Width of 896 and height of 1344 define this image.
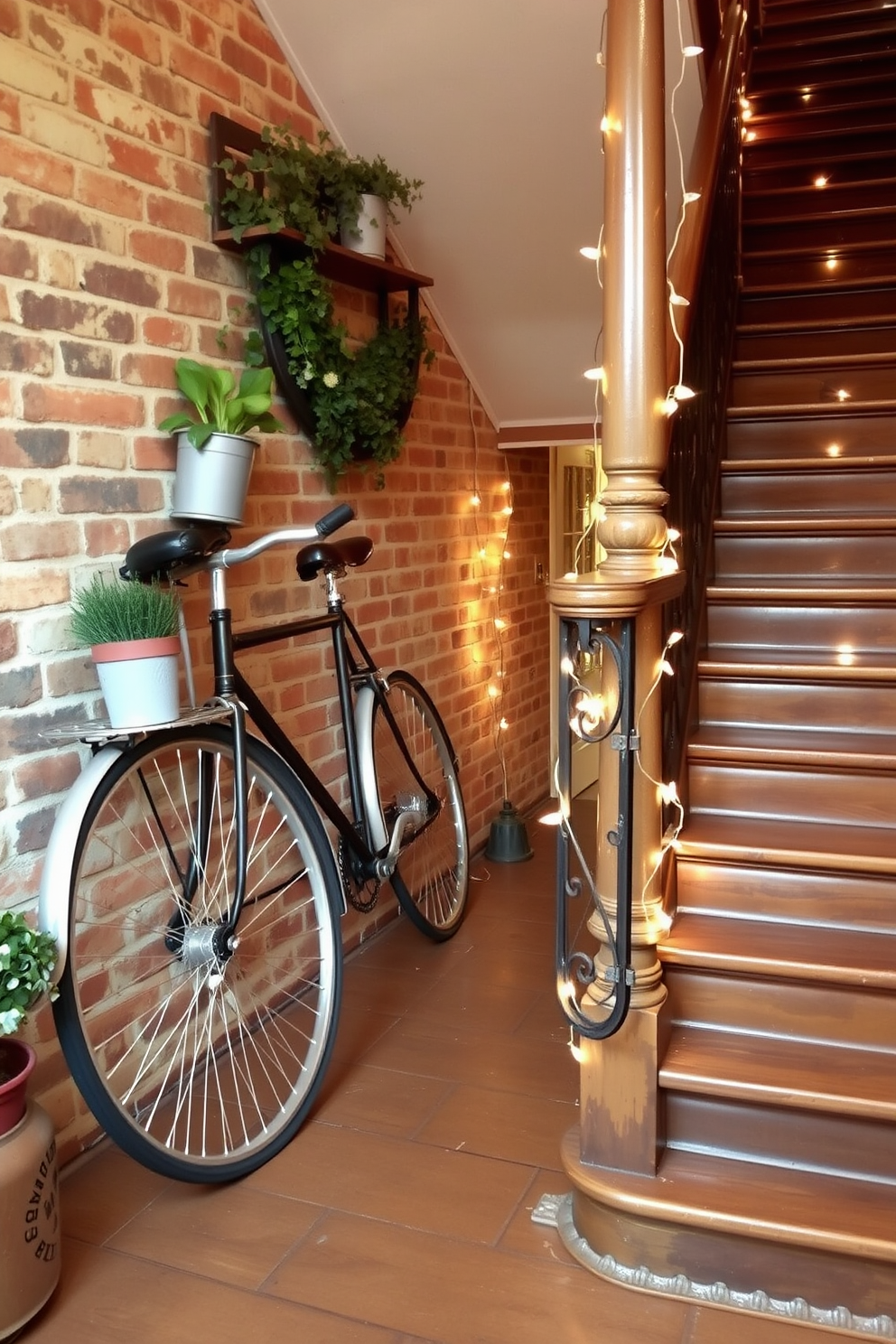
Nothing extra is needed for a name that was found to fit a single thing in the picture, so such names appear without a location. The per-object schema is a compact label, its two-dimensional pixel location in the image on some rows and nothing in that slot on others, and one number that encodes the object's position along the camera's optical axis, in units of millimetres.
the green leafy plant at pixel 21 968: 1520
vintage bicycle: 1842
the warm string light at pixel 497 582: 3824
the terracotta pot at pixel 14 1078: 1511
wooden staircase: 1615
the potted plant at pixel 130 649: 1756
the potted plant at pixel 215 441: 2045
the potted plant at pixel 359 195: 2490
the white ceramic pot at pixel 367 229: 2586
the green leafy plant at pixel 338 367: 2338
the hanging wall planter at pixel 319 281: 2246
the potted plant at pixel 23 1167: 1496
